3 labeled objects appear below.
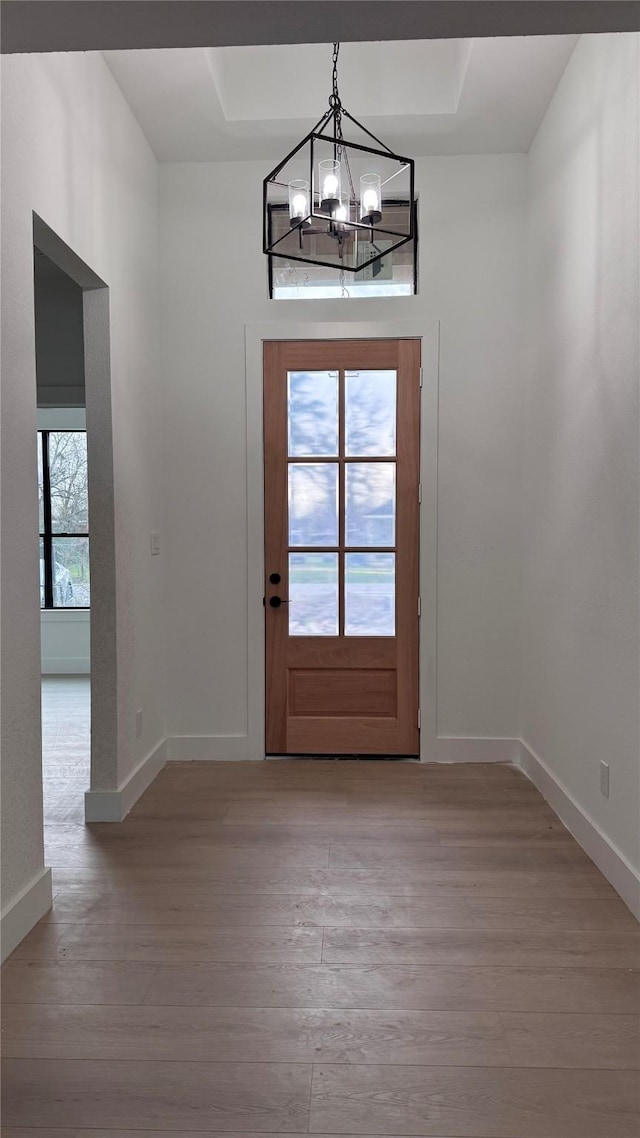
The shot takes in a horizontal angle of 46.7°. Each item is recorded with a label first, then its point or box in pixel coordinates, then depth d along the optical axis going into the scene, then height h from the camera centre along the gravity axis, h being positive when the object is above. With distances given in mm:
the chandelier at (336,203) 2664 +1329
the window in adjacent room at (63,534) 6992 -251
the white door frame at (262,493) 3980 +84
